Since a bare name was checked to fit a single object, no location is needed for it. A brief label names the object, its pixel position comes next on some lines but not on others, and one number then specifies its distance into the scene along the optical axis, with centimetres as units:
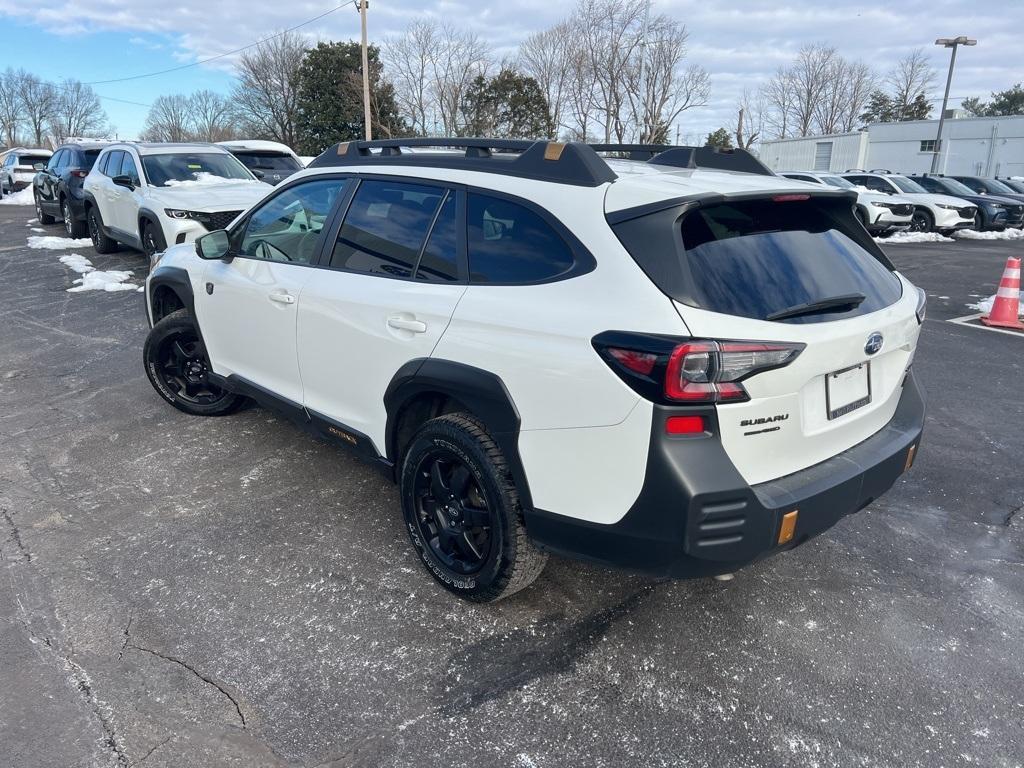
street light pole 3234
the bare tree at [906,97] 6303
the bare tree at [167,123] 7044
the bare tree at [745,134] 5717
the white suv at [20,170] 2495
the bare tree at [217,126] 5991
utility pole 3184
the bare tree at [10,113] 7619
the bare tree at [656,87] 3766
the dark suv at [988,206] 2048
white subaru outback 229
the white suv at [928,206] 1922
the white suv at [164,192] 892
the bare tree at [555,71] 3991
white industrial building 4259
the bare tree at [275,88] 5188
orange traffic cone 839
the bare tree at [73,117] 7925
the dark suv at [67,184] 1366
